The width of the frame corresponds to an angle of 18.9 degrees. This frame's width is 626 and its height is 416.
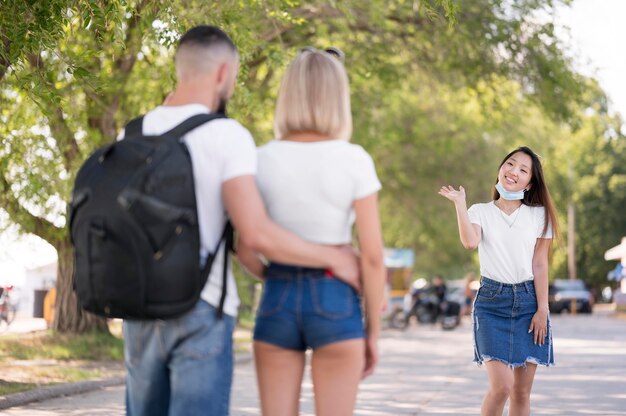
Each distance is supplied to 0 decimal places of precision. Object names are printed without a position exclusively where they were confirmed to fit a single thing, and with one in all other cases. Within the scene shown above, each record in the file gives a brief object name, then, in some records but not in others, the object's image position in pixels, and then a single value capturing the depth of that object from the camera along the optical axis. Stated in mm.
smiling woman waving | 10338
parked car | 84408
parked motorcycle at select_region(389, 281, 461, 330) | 54847
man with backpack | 5620
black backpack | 5505
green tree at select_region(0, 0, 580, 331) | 15252
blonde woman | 5994
